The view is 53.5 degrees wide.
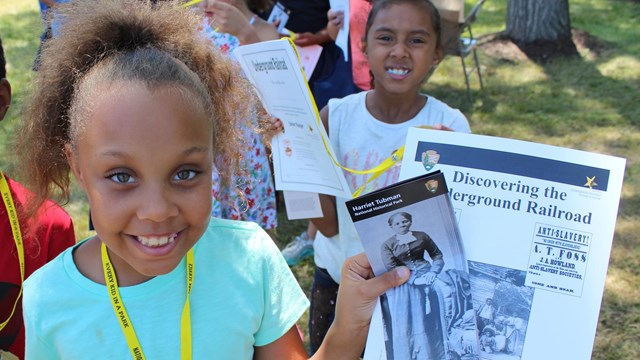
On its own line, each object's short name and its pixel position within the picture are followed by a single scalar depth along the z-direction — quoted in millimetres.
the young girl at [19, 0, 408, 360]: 1175
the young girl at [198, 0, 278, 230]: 2596
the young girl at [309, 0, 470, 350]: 2104
